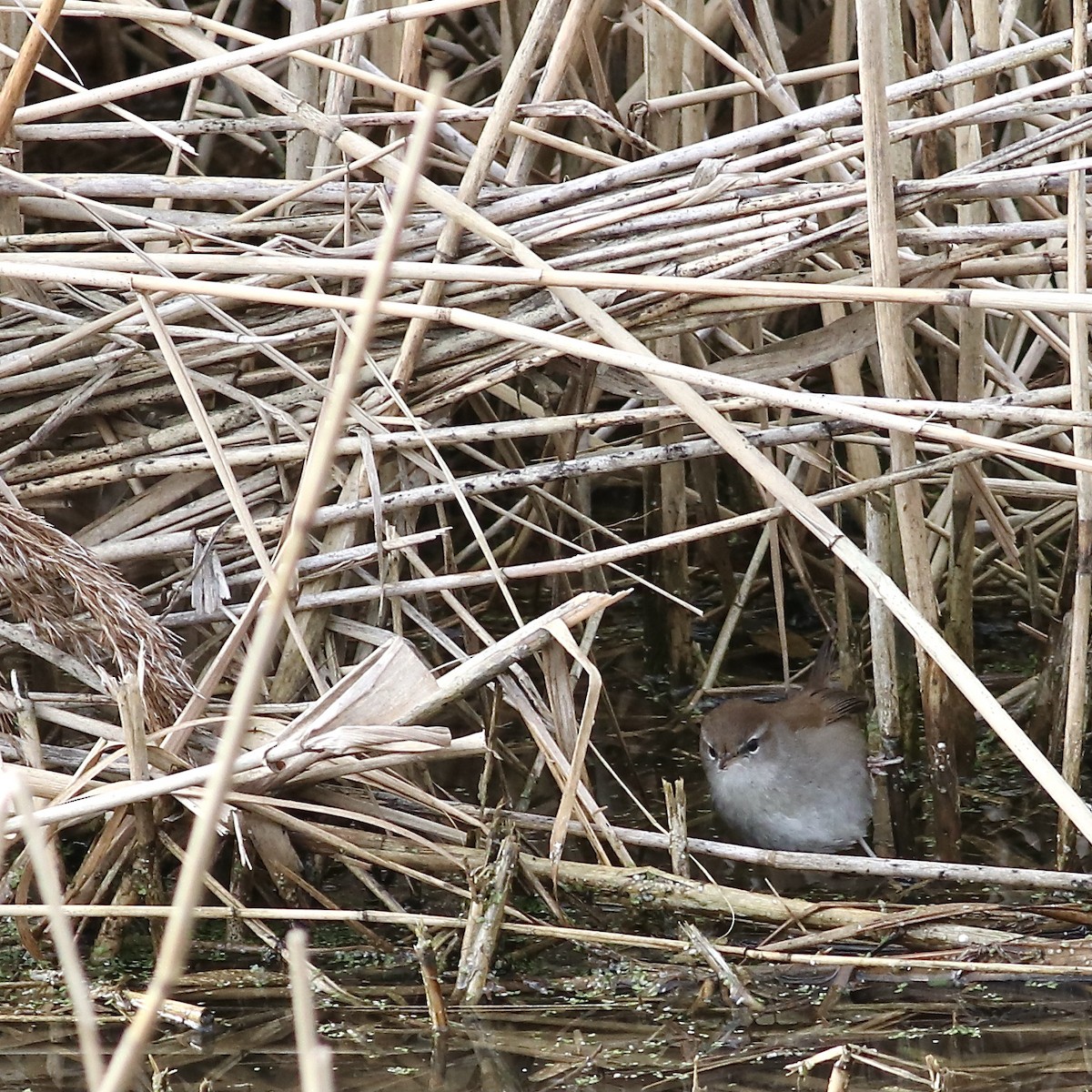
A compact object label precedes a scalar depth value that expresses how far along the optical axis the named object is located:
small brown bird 7.02
